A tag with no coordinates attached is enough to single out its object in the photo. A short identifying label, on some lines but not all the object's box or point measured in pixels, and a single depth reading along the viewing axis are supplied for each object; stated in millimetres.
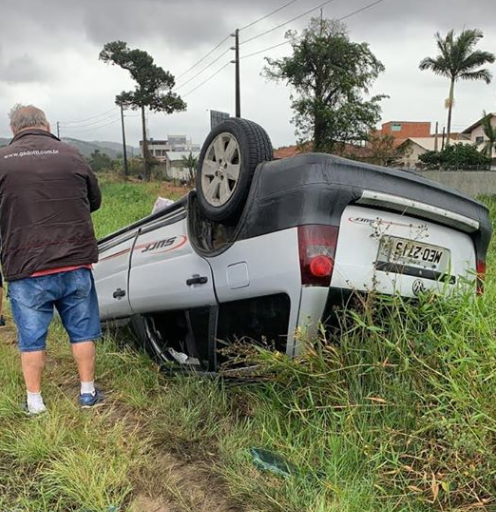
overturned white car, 2459
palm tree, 38406
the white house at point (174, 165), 56969
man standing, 2887
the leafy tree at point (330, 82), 35469
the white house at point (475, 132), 61106
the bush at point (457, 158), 36506
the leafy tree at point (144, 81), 47875
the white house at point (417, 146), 45438
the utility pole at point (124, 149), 57409
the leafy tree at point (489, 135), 40000
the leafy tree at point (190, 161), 39441
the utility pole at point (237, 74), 26781
